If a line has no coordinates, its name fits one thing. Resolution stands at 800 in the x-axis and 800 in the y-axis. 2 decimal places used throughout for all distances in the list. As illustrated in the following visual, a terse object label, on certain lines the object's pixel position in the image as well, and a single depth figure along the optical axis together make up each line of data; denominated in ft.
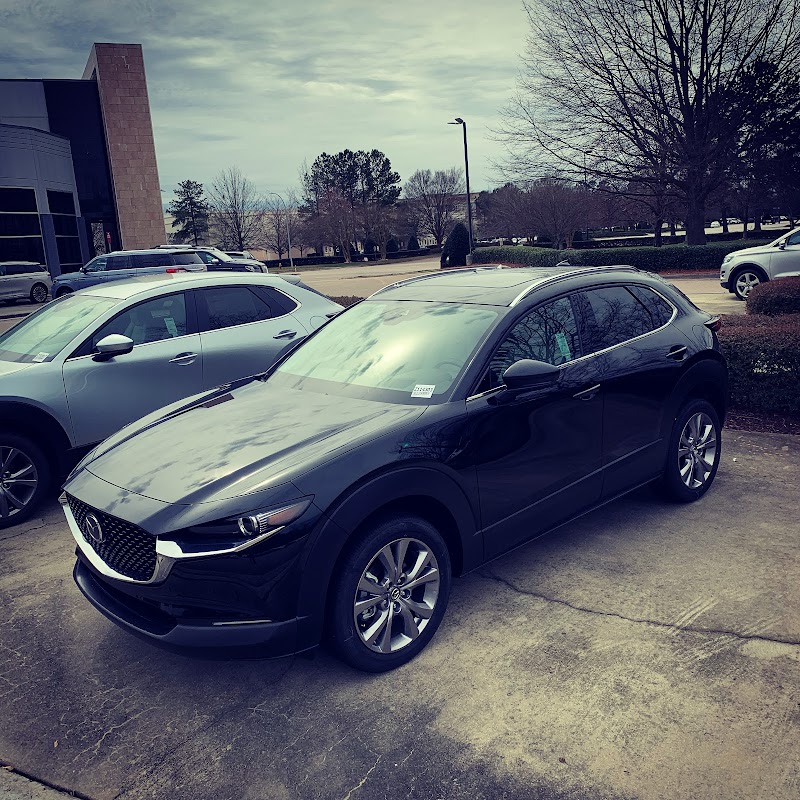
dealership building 120.78
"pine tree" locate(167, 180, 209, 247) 265.13
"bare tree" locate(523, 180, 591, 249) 129.18
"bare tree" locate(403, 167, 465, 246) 260.62
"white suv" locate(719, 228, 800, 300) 54.90
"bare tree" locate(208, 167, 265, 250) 212.02
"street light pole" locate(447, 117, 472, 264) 126.82
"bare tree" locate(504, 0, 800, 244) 84.79
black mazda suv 9.61
